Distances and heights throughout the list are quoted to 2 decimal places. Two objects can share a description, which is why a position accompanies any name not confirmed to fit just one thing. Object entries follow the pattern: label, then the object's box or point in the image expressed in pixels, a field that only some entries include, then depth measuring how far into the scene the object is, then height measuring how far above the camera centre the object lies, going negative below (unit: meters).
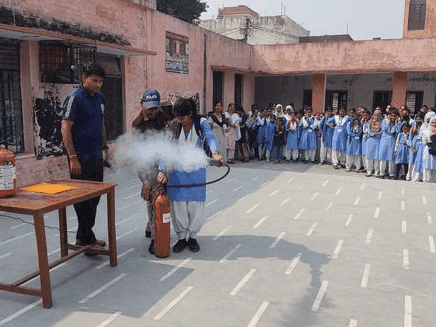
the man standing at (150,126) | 4.55 -0.28
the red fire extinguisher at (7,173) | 3.38 -0.60
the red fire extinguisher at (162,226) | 4.37 -1.29
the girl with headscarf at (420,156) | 9.52 -1.16
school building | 7.37 +0.98
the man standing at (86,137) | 4.12 -0.38
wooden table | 3.20 -0.84
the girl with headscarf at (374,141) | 10.45 -0.92
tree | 25.97 +5.85
